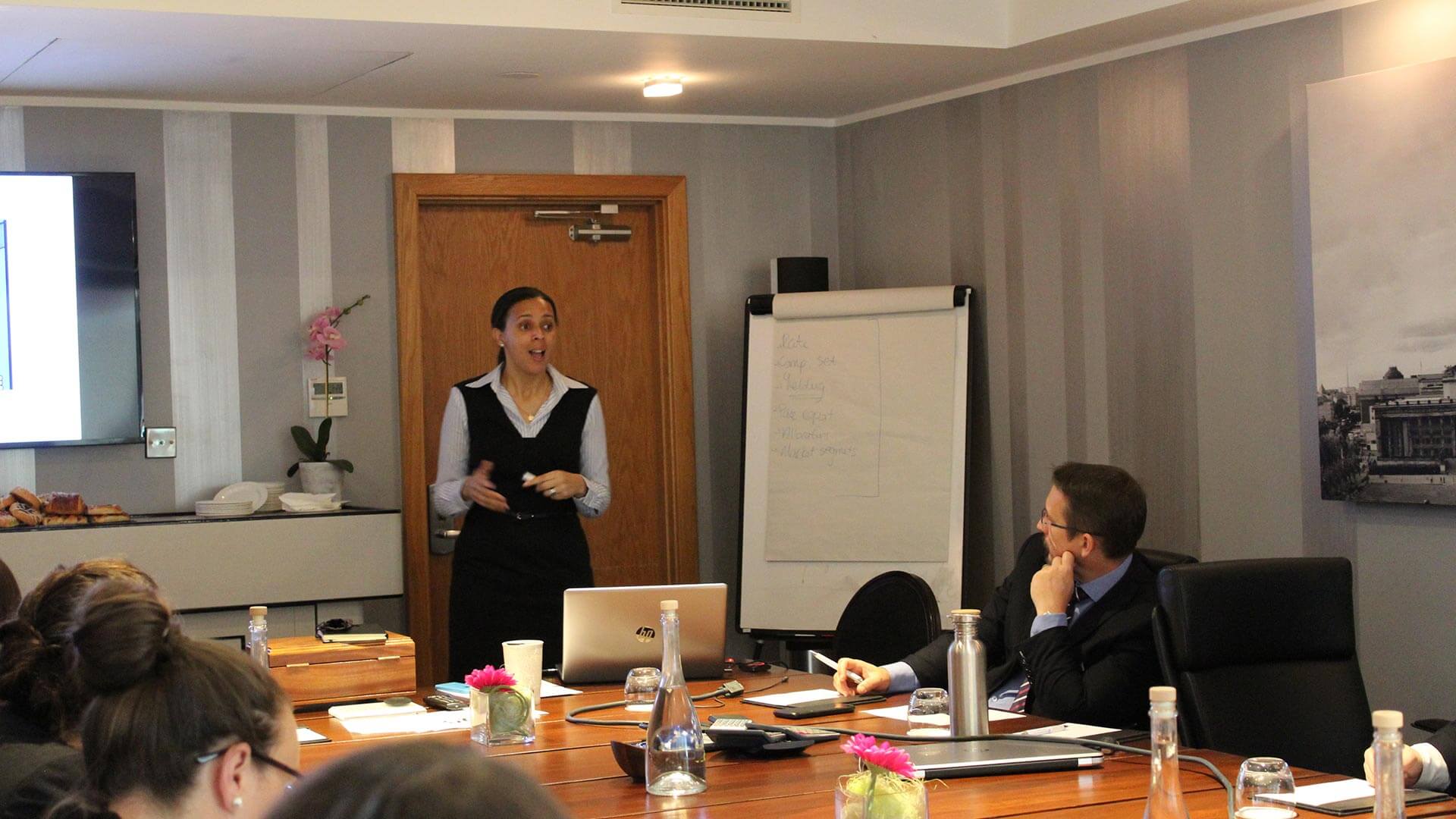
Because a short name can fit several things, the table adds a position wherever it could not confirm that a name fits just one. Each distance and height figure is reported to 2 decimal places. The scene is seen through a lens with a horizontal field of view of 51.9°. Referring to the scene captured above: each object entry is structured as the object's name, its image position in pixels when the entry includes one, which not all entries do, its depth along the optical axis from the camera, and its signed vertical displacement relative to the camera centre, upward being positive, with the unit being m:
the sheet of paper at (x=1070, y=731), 2.52 -0.56
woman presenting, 4.50 -0.26
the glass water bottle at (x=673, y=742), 2.18 -0.48
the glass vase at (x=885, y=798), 1.79 -0.47
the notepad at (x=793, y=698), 2.94 -0.58
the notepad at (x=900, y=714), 2.77 -0.58
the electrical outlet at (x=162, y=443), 4.96 -0.05
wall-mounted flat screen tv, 4.79 +0.38
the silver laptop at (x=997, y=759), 2.25 -0.54
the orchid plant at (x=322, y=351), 5.05 +0.25
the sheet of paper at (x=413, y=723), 2.80 -0.58
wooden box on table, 3.11 -0.52
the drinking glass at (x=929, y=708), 2.73 -0.56
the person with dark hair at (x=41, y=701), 1.77 -0.35
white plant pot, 5.02 -0.19
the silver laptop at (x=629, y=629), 3.19 -0.46
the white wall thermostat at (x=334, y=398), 5.15 +0.09
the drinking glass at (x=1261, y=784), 1.96 -0.51
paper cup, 2.90 -0.47
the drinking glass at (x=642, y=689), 2.99 -0.55
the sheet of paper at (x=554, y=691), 3.21 -0.59
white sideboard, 4.41 -0.39
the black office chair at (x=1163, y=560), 3.40 -0.37
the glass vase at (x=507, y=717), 2.66 -0.53
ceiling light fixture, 4.97 +1.09
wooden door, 5.28 +0.32
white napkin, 4.85 -0.26
